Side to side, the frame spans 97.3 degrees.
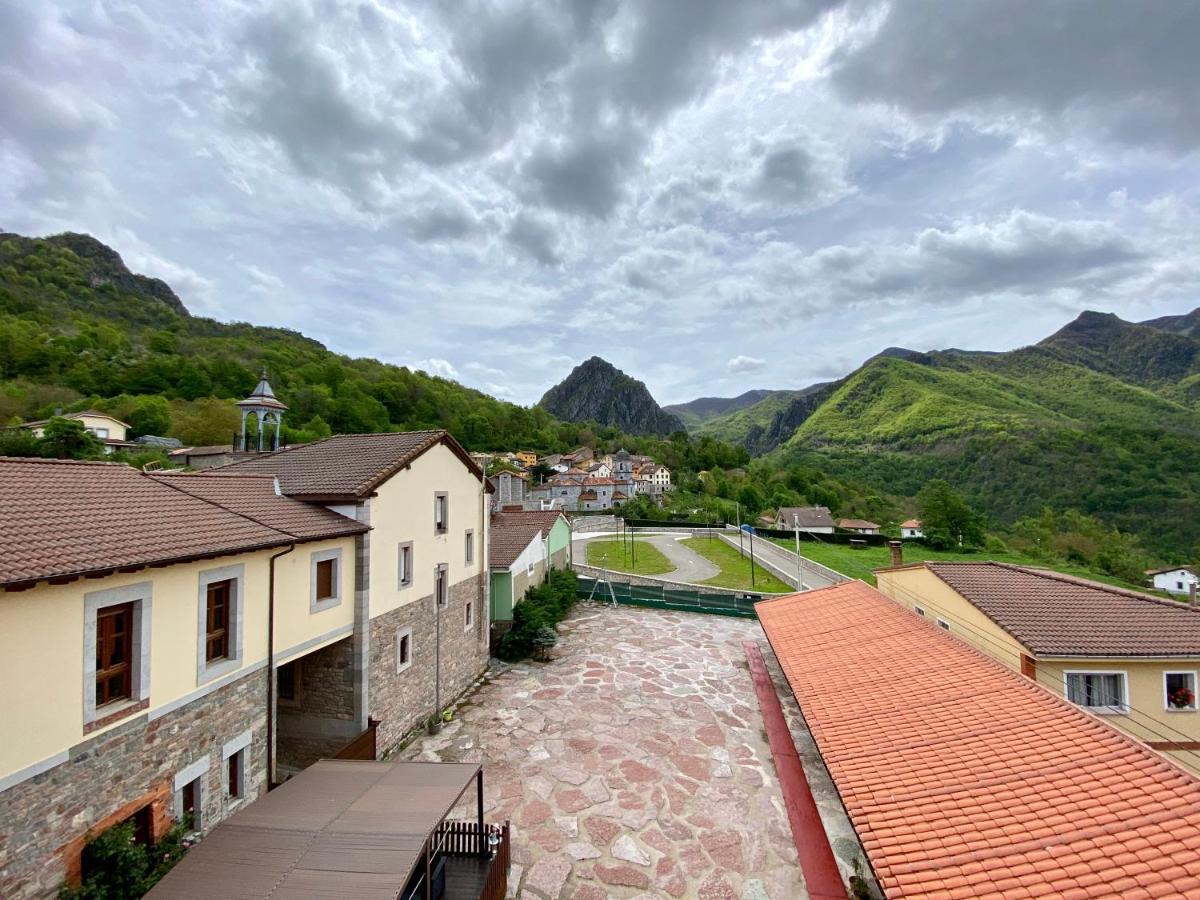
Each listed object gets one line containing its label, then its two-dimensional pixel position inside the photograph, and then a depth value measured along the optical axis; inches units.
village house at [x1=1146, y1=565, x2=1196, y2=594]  2026.3
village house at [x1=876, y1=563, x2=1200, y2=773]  421.1
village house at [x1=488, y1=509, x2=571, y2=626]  781.3
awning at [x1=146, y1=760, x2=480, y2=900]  219.8
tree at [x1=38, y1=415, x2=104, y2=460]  1359.5
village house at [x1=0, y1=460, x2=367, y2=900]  209.9
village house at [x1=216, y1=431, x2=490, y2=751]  450.0
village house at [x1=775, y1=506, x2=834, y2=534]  2568.9
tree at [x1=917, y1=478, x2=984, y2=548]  2206.0
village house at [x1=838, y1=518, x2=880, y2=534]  2562.0
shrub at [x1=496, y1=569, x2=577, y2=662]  753.0
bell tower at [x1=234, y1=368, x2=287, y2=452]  713.6
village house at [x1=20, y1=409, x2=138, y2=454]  1818.4
